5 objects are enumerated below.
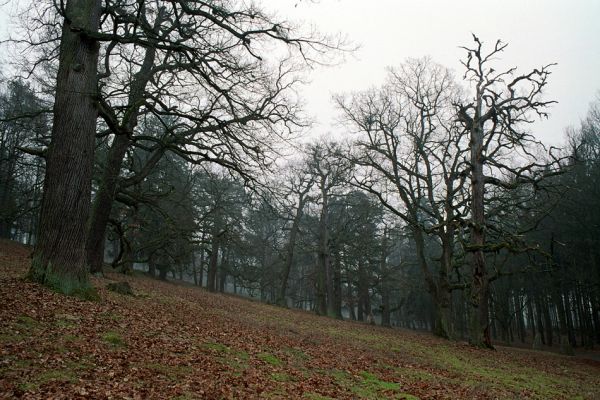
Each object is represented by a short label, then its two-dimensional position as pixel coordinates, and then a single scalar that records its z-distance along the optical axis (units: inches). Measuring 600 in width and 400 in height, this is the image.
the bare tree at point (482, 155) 680.4
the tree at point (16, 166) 663.1
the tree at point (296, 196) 1214.3
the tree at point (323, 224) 1159.6
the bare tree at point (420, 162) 839.7
